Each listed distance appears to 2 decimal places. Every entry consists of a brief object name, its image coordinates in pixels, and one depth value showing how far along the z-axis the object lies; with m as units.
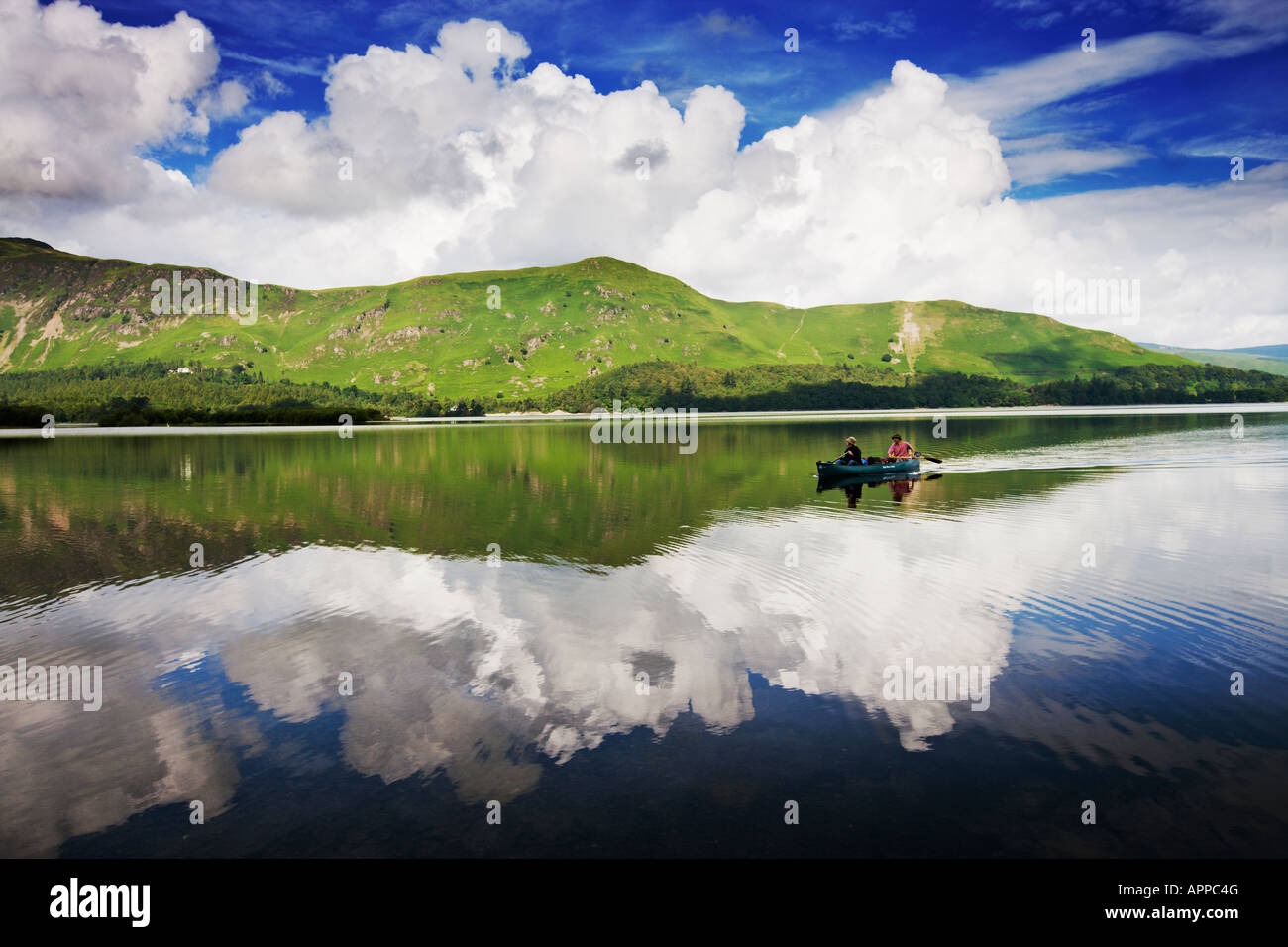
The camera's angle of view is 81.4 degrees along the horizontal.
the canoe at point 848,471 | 57.50
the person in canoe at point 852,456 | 58.72
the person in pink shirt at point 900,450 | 63.09
